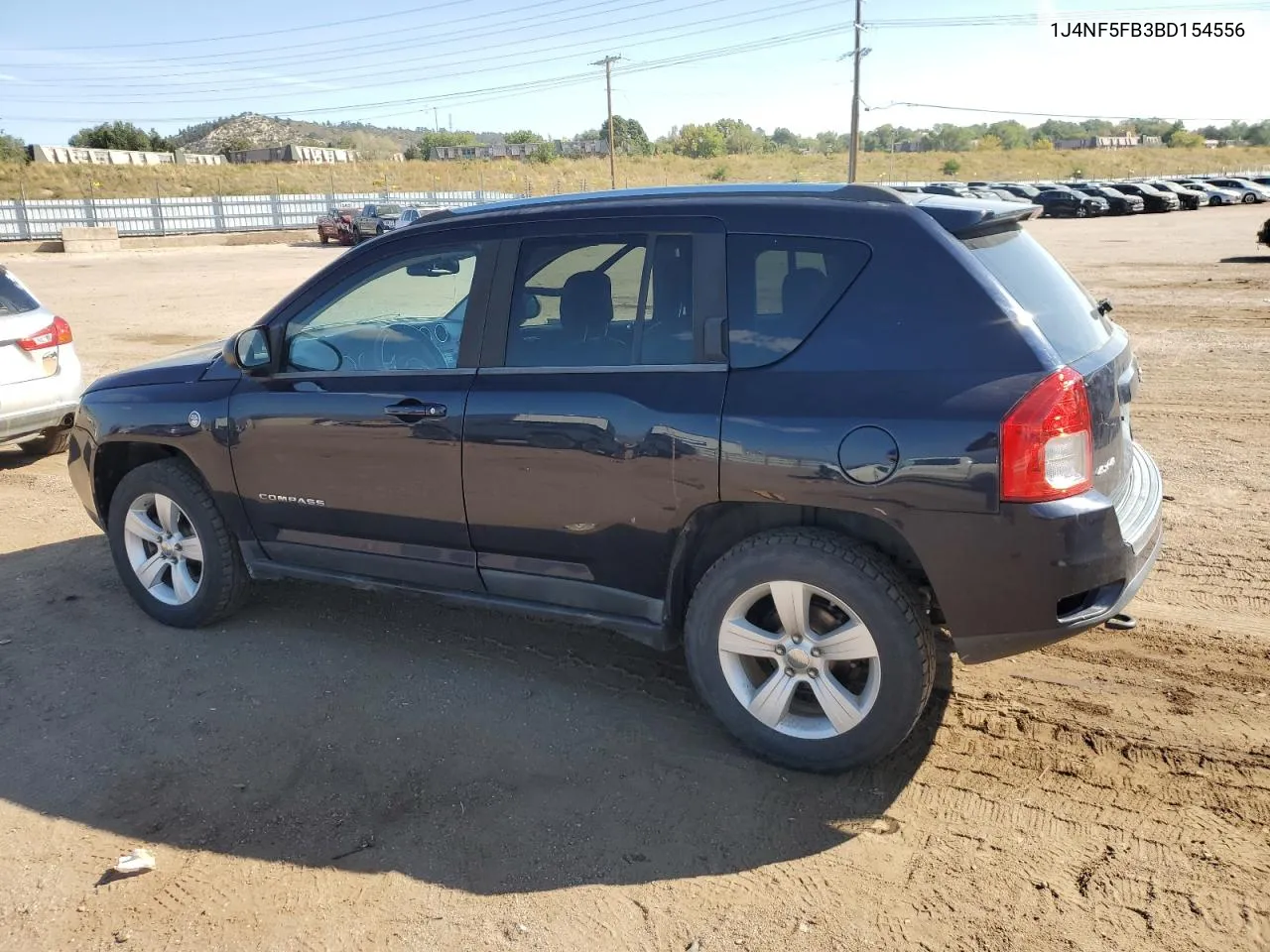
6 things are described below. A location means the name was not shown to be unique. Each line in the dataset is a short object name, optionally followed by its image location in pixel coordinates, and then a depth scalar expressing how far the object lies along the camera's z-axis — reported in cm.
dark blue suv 311
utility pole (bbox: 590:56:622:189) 6656
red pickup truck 3781
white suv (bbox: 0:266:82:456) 745
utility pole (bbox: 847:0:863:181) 4856
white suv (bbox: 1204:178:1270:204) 5019
